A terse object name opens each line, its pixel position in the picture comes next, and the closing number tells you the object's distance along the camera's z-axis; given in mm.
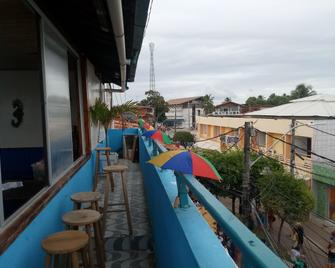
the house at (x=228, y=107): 50375
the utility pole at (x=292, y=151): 9708
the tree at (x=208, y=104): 48438
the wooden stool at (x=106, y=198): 3547
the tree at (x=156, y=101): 40319
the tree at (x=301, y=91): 51344
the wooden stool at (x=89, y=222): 2400
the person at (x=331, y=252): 8609
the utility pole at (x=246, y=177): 7363
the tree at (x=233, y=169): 12781
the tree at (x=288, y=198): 10789
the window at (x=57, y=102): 2871
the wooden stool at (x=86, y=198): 2949
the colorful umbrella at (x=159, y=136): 3858
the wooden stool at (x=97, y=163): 5704
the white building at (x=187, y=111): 49188
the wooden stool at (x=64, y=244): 1879
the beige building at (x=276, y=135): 16375
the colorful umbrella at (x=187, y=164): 1750
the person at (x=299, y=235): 8809
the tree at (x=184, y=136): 27525
